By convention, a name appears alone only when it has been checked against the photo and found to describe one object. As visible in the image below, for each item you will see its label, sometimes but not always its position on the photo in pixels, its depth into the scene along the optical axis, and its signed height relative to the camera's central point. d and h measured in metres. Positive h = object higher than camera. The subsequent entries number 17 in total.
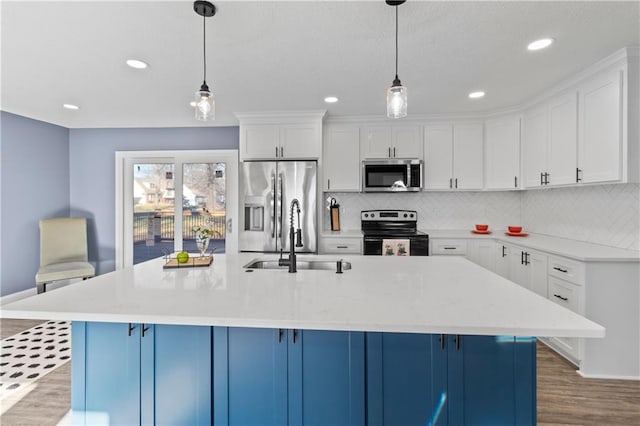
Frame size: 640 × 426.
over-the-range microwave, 4.14 +0.47
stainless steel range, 3.84 -0.25
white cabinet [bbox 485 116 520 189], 3.88 +0.72
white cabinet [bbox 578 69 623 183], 2.51 +0.67
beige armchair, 3.99 -0.51
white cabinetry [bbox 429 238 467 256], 3.89 -0.40
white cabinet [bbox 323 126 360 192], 4.28 +0.70
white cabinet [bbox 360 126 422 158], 4.24 +0.91
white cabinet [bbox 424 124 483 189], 4.17 +0.71
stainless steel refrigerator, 3.98 +0.12
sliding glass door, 4.72 +0.18
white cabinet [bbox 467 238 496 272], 3.79 -0.46
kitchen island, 1.36 -0.65
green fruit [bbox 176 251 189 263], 2.18 -0.30
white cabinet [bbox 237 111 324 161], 4.05 +0.94
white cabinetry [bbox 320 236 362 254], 4.00 -0.40
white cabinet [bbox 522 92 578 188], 3.00 +0.69
